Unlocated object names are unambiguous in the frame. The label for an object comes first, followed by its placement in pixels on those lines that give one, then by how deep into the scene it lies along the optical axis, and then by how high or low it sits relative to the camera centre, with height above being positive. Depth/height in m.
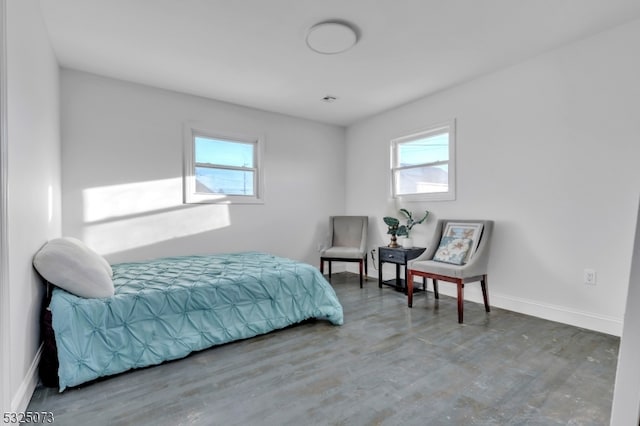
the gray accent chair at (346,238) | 4.17 -0.57
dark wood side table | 3.69 -0.68
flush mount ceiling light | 2.41 +1.26
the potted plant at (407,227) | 3.88 -0.34
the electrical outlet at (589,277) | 2.61 -0.57
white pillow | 1.90 -0.50
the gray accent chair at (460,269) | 2.81 -0.62
